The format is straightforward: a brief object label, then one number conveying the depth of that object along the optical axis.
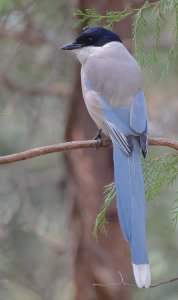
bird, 5.70
